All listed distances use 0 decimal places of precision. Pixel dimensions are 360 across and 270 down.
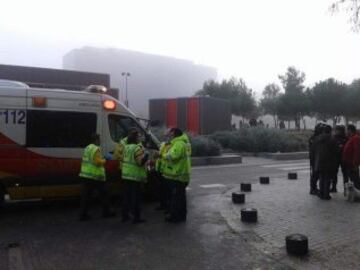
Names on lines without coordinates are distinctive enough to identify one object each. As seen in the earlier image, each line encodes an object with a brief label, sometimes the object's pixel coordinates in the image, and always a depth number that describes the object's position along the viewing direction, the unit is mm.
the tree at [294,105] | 60688
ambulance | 9320
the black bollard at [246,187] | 12367
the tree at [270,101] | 69719
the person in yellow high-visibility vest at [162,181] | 8594
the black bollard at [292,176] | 14922
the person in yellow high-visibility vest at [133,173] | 8539
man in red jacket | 10672
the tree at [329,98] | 58969
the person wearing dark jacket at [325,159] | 10883
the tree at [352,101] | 57500
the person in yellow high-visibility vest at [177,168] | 8227
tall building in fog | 116500
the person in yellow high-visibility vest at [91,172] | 8773
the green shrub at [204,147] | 19938
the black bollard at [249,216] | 8539
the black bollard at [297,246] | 6488
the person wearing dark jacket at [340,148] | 11177
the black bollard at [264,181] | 13852
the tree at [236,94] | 73875
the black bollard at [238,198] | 10570
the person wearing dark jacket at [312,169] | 11359
